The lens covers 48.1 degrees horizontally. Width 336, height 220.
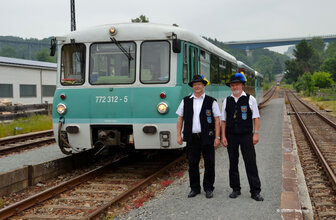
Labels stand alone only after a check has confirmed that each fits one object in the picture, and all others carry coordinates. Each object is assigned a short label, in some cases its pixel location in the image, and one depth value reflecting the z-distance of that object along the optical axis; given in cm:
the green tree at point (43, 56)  9194
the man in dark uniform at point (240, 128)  541
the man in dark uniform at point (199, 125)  555
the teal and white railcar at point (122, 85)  711
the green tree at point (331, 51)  13180
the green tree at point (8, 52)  10888
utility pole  2194
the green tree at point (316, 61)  10912
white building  2317
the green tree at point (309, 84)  5372
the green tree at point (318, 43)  14238
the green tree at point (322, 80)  5480
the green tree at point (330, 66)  7648
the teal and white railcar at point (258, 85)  2429
